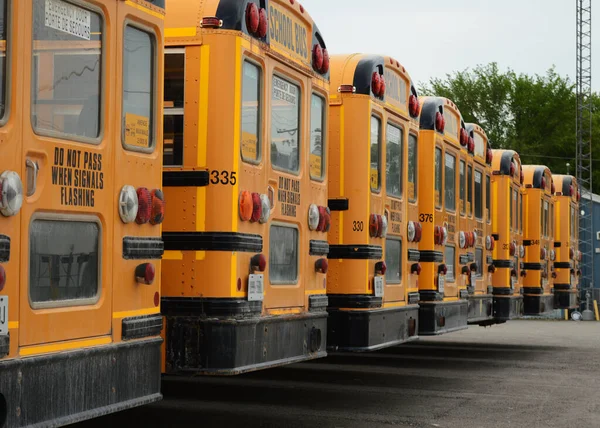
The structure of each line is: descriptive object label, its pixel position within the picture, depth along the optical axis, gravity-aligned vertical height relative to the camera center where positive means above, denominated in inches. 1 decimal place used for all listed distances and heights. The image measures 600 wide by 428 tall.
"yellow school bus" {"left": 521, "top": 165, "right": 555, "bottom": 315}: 711.1 +17.0
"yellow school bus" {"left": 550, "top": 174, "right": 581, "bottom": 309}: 813.9 +17.4
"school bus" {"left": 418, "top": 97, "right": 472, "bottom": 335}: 448.8 +19.5
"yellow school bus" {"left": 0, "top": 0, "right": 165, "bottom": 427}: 172.6 +10.3
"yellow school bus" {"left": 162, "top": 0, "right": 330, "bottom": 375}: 251.9 +18.8
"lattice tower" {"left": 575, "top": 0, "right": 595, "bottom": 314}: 1305.4 +89.8
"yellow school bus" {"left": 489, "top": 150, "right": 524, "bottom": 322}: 604.7 +18.3
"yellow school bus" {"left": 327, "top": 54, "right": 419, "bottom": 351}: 356.5 +20.7
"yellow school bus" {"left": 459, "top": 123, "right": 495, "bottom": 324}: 535.5 +22.4
